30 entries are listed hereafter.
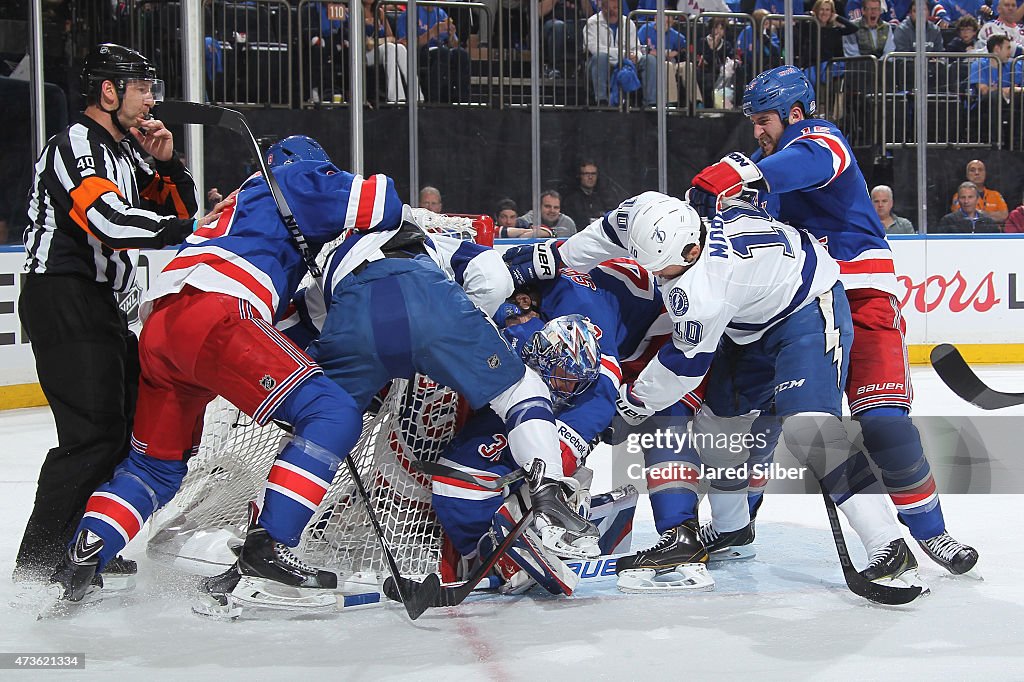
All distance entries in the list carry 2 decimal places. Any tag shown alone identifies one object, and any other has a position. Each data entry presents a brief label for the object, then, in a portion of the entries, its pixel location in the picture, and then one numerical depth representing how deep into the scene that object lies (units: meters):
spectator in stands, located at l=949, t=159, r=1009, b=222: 14.27
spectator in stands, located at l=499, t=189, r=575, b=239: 13.95
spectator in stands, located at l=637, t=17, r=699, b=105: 14.45
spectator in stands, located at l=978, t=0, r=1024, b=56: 15.30
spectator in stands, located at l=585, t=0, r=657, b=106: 14.38
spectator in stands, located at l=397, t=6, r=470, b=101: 13.99
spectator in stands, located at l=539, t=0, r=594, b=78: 14.16
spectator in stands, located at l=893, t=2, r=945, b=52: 14.67
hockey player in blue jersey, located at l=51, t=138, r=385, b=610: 4.60
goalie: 5.08
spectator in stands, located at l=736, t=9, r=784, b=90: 14.83
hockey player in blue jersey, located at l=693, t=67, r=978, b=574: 5.27
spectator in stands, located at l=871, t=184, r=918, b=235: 14.15
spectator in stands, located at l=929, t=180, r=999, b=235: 14.05
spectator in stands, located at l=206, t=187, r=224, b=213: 13.58
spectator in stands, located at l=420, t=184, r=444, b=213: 13.84
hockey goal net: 5.24
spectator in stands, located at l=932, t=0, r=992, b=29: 14.84
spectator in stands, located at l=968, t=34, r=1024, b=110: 14.93
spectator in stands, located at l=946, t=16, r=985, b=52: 14.99
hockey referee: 5.25
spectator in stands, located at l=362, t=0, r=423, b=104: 13.88
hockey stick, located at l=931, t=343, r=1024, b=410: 6.57
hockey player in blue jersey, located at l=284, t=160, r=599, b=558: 4.79
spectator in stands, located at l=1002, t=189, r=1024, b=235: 14.01
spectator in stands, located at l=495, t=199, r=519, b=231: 14.02
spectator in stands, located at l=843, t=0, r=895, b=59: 15.04
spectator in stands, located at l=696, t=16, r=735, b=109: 14.73
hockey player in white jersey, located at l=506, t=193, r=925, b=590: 5.14
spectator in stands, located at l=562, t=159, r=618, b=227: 14.14
